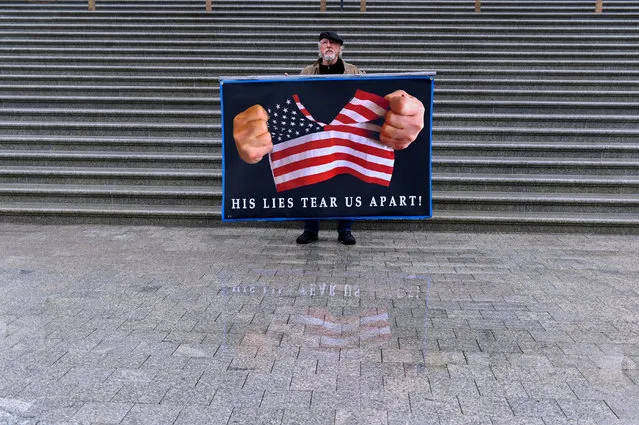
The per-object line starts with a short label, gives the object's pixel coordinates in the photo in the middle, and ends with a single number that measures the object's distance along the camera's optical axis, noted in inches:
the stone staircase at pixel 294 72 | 305.7
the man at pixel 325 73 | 244.7
